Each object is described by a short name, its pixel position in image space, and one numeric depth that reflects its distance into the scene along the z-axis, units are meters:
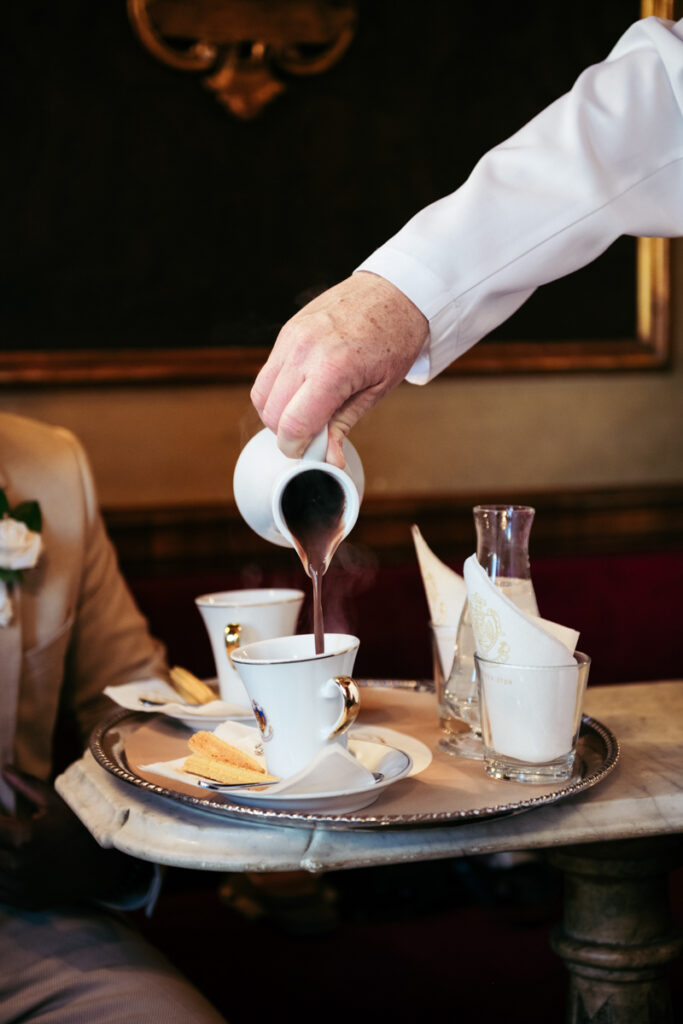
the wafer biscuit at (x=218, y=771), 1.05
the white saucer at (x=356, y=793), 0.95
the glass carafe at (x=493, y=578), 1.16
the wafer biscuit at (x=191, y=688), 1.40
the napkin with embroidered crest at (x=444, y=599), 1.29
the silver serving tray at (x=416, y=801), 0.95
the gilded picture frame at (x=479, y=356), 2.52
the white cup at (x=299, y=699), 0.98
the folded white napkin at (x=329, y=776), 0.93
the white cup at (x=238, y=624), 1.34
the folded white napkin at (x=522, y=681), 1.02
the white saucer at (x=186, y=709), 1.30
